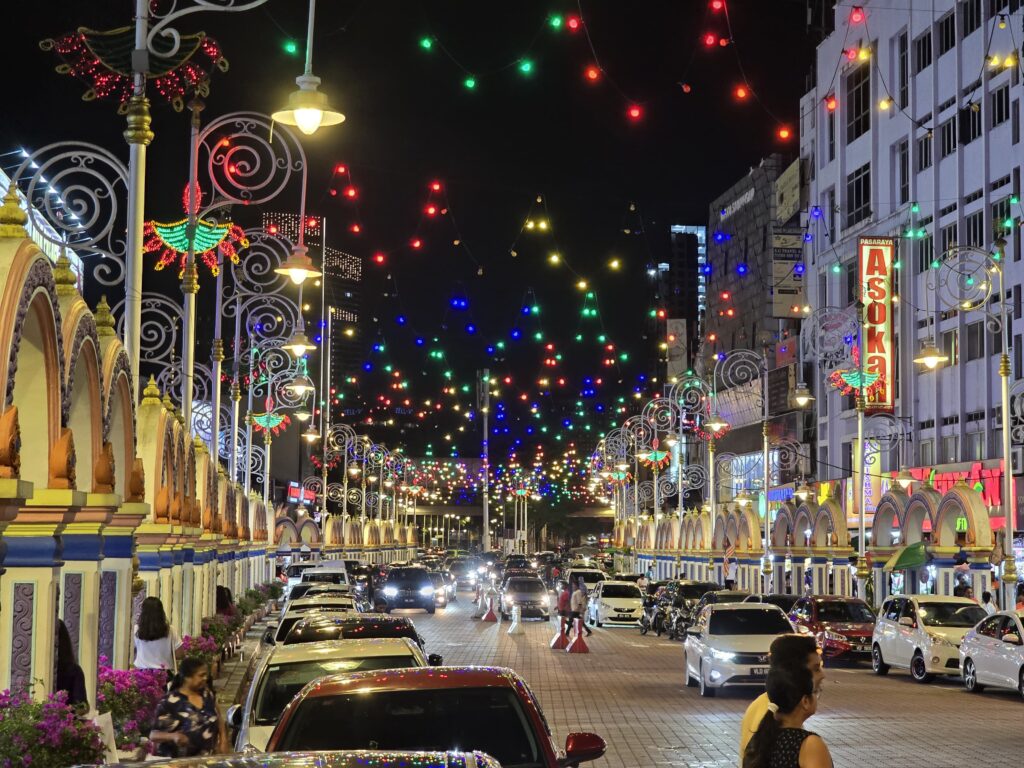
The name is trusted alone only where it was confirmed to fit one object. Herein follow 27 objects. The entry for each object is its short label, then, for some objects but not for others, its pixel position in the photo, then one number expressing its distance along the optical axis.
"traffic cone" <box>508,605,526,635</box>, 45.72
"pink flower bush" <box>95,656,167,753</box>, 15.77
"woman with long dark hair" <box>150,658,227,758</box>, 10.36
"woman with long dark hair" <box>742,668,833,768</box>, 6.13
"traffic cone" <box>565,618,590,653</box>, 36.72
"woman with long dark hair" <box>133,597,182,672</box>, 17.11
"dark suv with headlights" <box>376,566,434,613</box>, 54.75
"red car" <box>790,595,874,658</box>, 33.94
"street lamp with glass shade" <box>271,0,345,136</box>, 15.40
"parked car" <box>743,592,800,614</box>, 39.16
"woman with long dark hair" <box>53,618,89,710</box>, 14.09
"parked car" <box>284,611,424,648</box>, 16.03
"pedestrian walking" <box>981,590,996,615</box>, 34.22
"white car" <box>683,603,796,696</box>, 24.45
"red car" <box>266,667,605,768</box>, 8.17
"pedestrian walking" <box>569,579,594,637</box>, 37.19
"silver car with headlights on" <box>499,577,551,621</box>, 50.88
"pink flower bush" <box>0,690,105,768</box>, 10.71
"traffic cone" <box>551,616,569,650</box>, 38.12
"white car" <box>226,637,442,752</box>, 11.67
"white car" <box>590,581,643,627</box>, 50.72
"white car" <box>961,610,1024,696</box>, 24.80
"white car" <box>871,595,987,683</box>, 28.48
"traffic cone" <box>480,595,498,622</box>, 51.78
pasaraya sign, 56.19
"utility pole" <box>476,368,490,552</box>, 128.77
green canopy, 39.84
